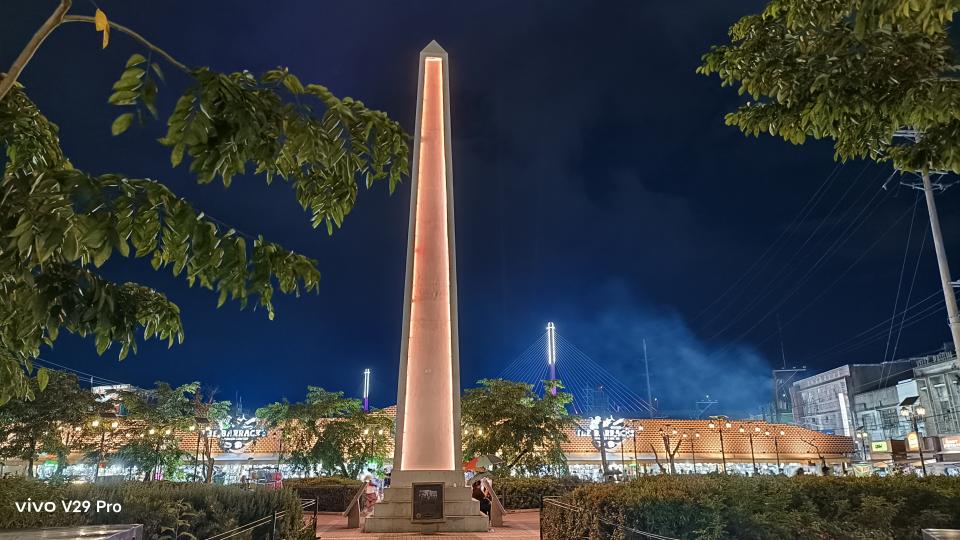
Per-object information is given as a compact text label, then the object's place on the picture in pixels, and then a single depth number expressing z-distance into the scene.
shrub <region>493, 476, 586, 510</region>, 23.38
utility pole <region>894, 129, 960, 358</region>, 18.62
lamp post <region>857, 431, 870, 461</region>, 60.29
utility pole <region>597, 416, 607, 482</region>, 38.24
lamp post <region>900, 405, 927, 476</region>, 26.01
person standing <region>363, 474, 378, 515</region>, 21.53
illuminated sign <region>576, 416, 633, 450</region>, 44.00
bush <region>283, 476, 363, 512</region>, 23.50
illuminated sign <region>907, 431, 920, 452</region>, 42.10
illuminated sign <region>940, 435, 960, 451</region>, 44.03
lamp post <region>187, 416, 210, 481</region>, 27.16
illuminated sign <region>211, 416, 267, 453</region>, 43.25
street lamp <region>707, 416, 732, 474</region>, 45.16
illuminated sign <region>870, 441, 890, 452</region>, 51.89
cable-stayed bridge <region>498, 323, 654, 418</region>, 48.85
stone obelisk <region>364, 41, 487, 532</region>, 14.39
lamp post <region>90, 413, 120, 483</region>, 26.96
